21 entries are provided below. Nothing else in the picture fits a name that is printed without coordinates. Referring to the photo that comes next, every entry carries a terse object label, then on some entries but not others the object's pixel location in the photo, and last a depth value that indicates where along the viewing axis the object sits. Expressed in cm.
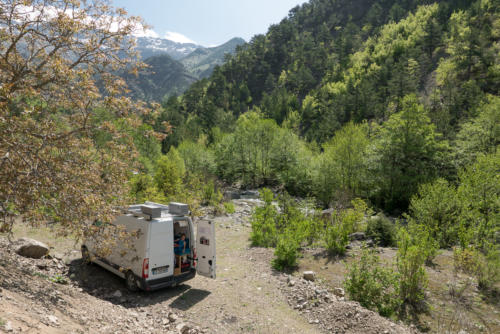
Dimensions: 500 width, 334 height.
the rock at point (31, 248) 867
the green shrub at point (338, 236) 1215
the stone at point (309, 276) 969
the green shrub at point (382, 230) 1473
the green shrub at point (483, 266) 938
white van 781
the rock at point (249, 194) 3234
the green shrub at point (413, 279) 811
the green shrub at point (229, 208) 2173
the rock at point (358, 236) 1485
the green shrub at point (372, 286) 790
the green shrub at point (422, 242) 854
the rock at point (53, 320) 455
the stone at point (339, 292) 863
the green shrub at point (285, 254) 1062
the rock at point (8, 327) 366
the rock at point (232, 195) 2791
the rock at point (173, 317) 694
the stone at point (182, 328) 647
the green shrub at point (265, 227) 1353
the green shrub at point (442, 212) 1370
